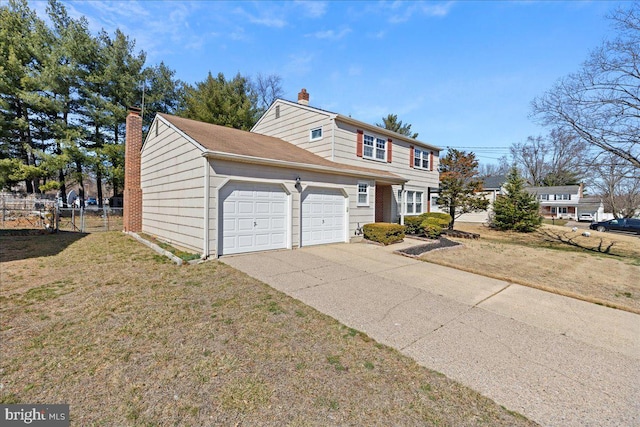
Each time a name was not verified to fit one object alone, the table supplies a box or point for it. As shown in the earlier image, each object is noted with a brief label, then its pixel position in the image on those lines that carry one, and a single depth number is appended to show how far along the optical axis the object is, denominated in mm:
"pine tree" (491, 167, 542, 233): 18866
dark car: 21703
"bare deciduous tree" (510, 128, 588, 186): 39500
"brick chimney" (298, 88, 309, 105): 14805
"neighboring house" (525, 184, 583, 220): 42156
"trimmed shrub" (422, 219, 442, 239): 12391
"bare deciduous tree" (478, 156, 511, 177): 45188
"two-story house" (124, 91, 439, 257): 7816
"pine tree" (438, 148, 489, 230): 16016
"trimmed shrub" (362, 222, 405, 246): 10642
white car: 38909
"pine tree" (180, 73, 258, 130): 22328
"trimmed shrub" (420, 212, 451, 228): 14564
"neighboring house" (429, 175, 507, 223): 25984
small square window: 12864
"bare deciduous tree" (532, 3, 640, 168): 10602
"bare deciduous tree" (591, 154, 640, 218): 31641
